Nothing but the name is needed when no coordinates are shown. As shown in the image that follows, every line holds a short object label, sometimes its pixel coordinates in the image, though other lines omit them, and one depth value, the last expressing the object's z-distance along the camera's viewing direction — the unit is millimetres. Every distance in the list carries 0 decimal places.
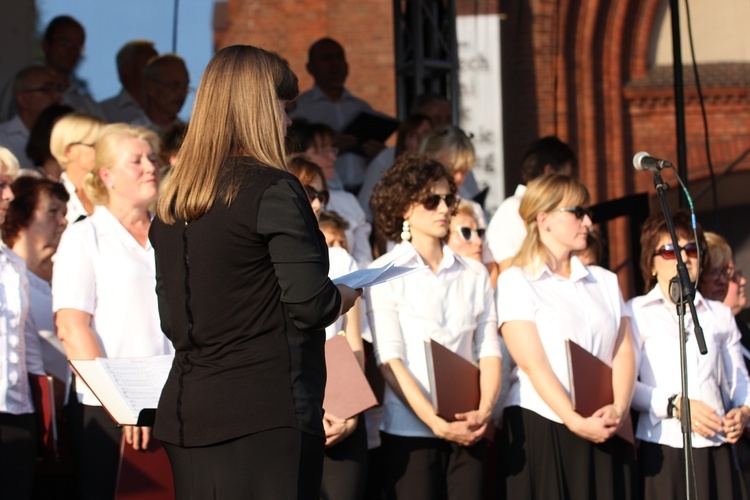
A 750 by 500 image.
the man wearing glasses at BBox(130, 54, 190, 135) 13125
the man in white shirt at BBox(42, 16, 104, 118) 13586
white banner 19023
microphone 7537
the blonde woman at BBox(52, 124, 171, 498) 7194
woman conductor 4588
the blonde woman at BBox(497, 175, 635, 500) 8349
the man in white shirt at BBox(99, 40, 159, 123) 14455
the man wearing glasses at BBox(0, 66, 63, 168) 11889
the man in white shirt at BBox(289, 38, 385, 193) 14966
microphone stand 6875
